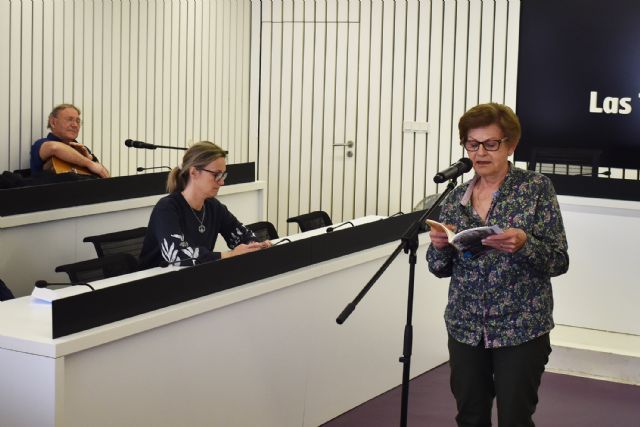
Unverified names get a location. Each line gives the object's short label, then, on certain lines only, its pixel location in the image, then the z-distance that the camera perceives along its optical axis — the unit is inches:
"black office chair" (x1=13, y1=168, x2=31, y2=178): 289.2
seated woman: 185.3
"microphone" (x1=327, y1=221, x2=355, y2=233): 210.1
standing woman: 135.0
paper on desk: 157.2
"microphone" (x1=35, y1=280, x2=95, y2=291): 157.5
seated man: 288.5
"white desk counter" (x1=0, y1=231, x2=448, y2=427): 138.3
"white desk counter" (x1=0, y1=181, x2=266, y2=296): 222.7
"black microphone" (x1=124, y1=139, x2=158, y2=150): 274.5
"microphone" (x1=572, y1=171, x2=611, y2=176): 309.7
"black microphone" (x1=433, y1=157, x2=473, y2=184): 130.7
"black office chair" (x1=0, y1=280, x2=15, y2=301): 189.5
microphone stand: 130.6
